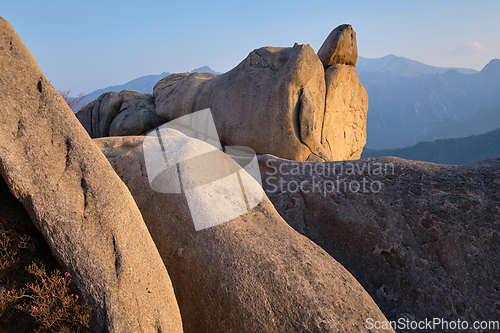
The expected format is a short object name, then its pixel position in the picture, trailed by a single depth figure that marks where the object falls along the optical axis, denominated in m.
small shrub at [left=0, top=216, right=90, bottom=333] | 2.06
